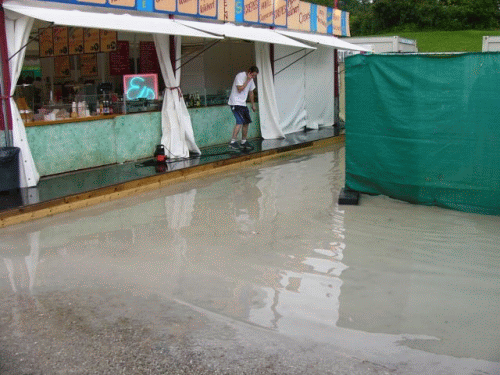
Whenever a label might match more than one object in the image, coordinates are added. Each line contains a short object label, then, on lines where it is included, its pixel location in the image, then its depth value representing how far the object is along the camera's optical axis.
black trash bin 8.84
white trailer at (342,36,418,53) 23.17
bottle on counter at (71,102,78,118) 10.87
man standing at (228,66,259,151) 13.28
